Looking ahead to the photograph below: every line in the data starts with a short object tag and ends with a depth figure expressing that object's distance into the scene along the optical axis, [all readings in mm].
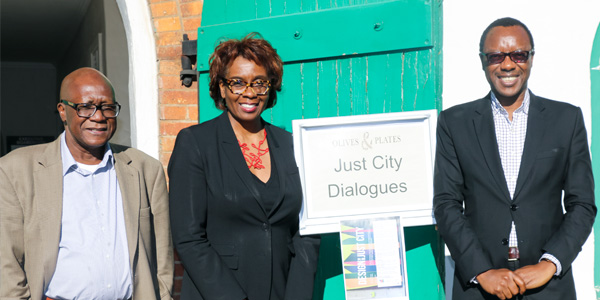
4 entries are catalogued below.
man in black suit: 2373
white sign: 2787
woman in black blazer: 2449
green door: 2961
